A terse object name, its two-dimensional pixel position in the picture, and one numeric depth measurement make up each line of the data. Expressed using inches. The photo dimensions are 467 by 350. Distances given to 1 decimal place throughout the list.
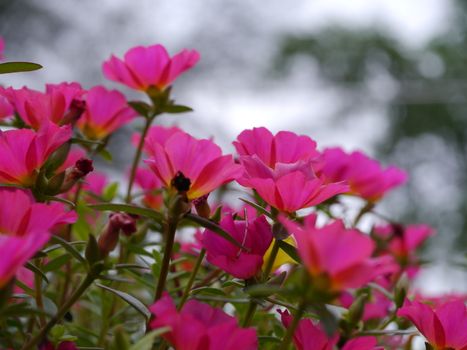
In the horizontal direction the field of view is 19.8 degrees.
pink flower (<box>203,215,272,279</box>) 15.5
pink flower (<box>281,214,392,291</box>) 13.4
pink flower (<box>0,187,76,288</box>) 14.3
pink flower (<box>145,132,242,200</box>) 15.7
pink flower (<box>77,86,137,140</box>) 19.8
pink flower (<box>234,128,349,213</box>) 15.4
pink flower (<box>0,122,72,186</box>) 15.6
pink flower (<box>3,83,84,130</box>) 17.1
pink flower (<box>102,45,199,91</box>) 19.9
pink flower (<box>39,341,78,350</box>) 15.3
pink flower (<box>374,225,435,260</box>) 27.7
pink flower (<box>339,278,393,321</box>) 16.3
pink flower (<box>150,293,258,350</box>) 14.1
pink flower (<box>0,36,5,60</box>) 18.4
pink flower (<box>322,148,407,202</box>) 21.5
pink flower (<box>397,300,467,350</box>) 15.7
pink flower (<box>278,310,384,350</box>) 15.1
